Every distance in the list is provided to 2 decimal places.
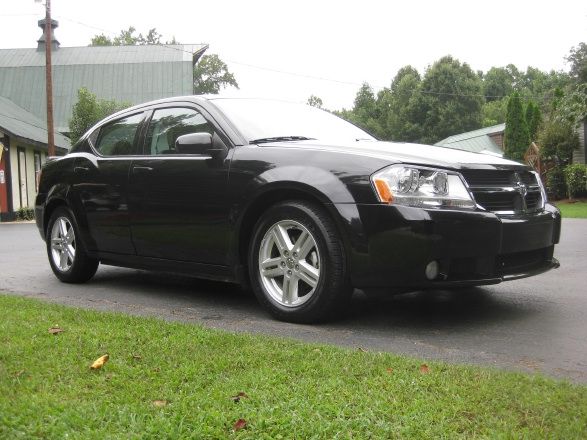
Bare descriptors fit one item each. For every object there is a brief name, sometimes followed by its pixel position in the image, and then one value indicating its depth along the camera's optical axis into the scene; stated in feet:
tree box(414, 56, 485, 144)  231.91
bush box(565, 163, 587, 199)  90.51
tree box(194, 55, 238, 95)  217.15
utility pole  82.07
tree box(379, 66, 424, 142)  235.40
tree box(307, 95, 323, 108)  340.98
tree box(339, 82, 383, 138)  265.09
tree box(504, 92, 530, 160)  123.95
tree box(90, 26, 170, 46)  227.40
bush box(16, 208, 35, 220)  86.74
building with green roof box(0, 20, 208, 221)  136.77
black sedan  13.29
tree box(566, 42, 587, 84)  134.57
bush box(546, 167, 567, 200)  100.07
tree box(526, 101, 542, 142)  127.29
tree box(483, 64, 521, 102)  323.33
